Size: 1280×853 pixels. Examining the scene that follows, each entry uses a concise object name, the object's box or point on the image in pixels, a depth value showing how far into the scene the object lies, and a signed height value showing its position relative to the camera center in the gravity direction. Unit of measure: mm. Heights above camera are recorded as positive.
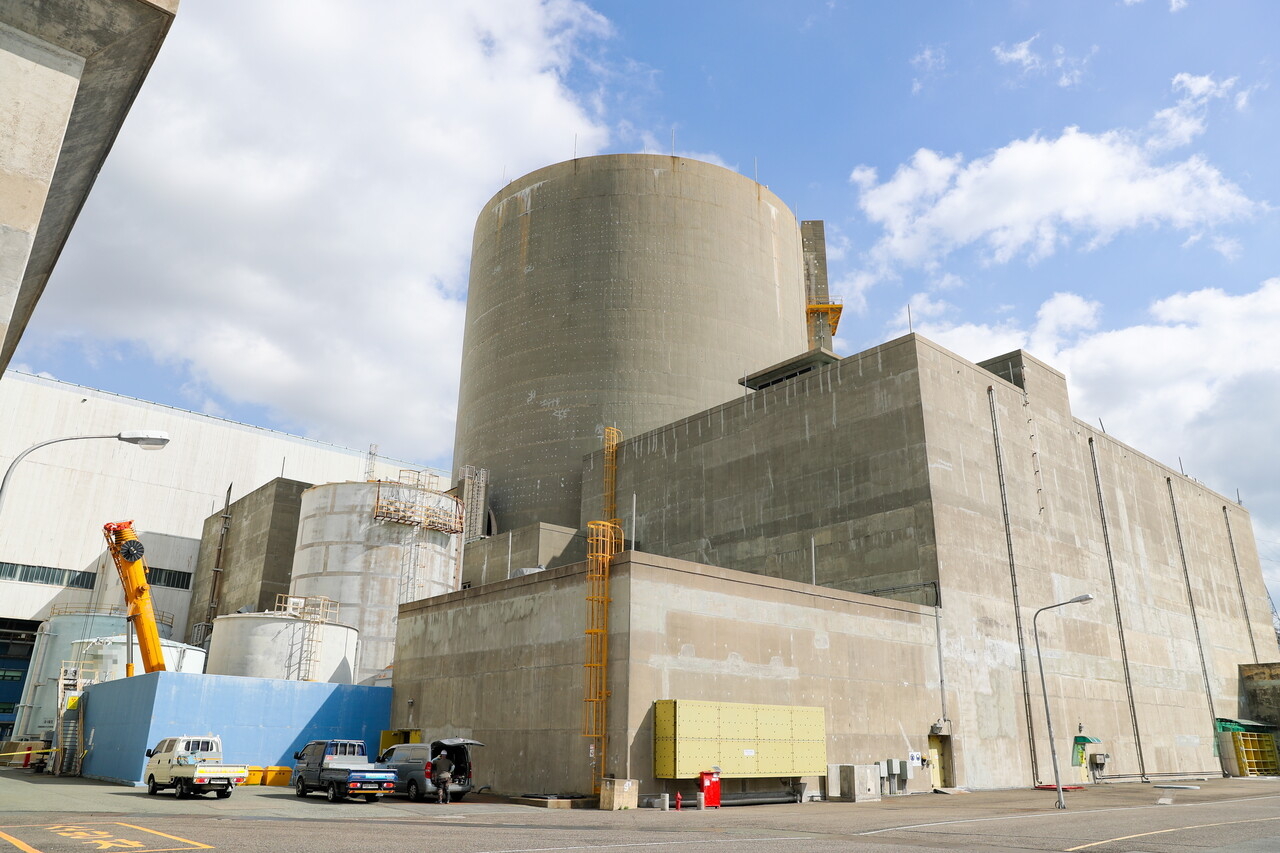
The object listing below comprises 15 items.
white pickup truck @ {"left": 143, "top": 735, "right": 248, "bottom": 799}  23766 -804
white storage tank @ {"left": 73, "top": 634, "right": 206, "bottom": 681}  40469 +3393
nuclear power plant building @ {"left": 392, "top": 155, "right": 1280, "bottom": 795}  28562 +10010
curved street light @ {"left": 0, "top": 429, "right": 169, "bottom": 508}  15984 +5040
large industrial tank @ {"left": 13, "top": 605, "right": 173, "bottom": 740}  45312 +3926
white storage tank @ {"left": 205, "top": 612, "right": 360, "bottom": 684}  36812 +3520
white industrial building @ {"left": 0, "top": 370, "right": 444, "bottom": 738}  59844 +16097
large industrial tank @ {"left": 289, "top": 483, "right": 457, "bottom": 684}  41688 +8212
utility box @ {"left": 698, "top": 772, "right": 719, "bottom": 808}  25281 -1153
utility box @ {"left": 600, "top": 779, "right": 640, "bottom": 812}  23984 -1264
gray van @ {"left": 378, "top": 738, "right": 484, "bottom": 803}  24641 -676
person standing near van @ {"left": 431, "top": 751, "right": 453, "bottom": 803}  24172 -887
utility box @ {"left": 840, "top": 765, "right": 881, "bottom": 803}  28672 -1093
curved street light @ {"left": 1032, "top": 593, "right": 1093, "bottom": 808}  25109 +1049
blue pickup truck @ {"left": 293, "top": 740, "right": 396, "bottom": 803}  23594 -906
